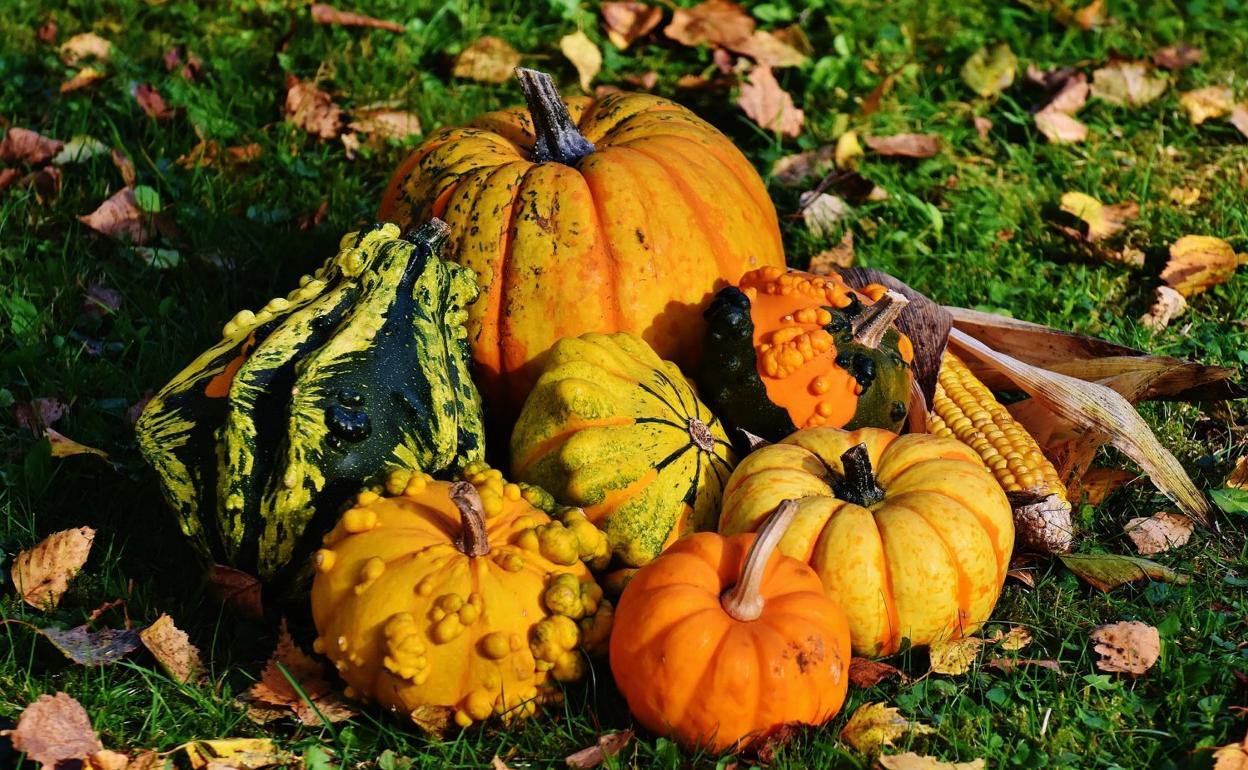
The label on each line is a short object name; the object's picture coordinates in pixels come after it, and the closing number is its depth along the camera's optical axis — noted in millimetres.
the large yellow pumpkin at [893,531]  3246
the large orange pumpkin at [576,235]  3939
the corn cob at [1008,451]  3723
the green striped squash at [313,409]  3305
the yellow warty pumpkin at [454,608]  2932
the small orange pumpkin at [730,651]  2895
